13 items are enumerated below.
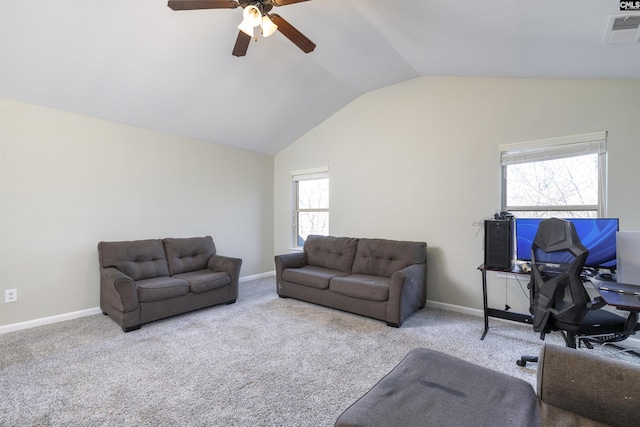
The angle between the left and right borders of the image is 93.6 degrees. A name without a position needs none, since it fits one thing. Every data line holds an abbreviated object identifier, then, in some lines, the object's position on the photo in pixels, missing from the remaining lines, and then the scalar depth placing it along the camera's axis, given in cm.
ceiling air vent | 184
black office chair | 201
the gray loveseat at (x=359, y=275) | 324
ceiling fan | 199
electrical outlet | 302
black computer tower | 292
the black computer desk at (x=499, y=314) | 284
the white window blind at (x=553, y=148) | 286
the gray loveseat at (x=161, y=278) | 308
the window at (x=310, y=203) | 513
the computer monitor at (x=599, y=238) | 254
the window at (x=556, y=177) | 290
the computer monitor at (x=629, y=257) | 227
